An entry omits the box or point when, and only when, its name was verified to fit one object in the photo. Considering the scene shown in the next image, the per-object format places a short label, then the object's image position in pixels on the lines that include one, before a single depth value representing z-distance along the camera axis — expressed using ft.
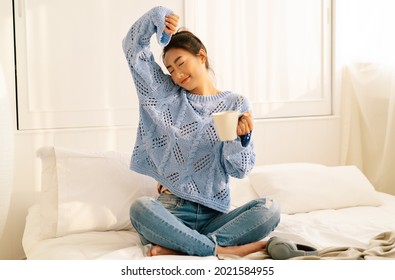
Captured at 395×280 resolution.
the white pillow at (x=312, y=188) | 7.77
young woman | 6.10
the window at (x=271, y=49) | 9.39
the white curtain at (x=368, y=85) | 9.39
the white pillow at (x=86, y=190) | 6.84
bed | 6.06
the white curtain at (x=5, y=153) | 6.54
